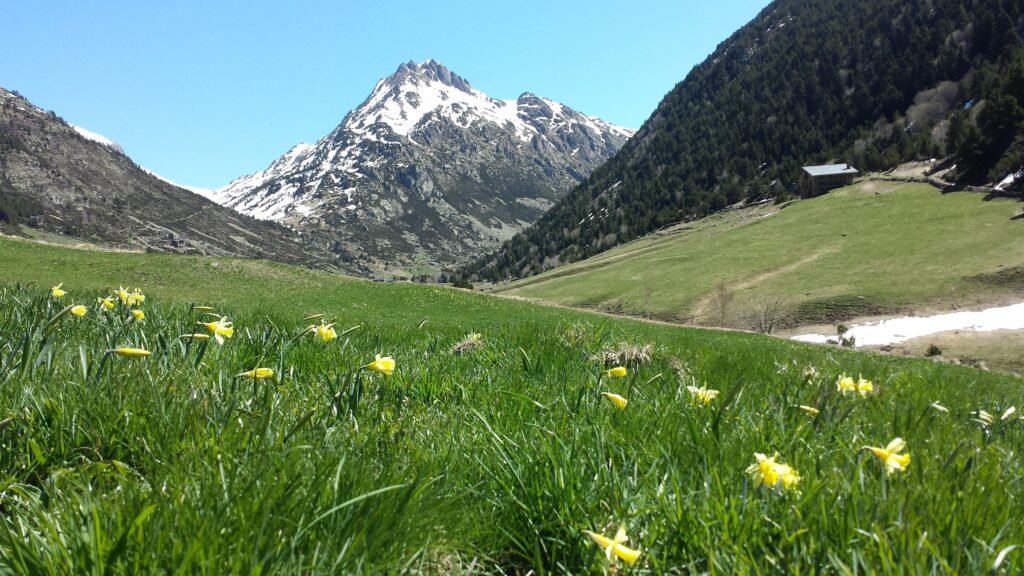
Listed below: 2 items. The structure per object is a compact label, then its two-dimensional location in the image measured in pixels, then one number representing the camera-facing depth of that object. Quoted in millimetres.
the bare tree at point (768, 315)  50688
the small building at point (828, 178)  96062
